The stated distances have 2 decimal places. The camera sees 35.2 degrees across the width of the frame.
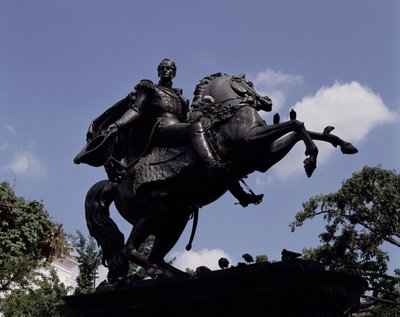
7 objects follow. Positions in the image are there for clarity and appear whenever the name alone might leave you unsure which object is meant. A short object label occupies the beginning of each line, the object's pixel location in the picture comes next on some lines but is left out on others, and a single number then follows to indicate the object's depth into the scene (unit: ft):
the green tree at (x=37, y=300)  74.13
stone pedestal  19.22
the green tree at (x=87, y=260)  78.48
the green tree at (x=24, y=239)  70.38
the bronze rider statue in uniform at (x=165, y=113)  24.66
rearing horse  22.85
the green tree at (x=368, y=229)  69.72
